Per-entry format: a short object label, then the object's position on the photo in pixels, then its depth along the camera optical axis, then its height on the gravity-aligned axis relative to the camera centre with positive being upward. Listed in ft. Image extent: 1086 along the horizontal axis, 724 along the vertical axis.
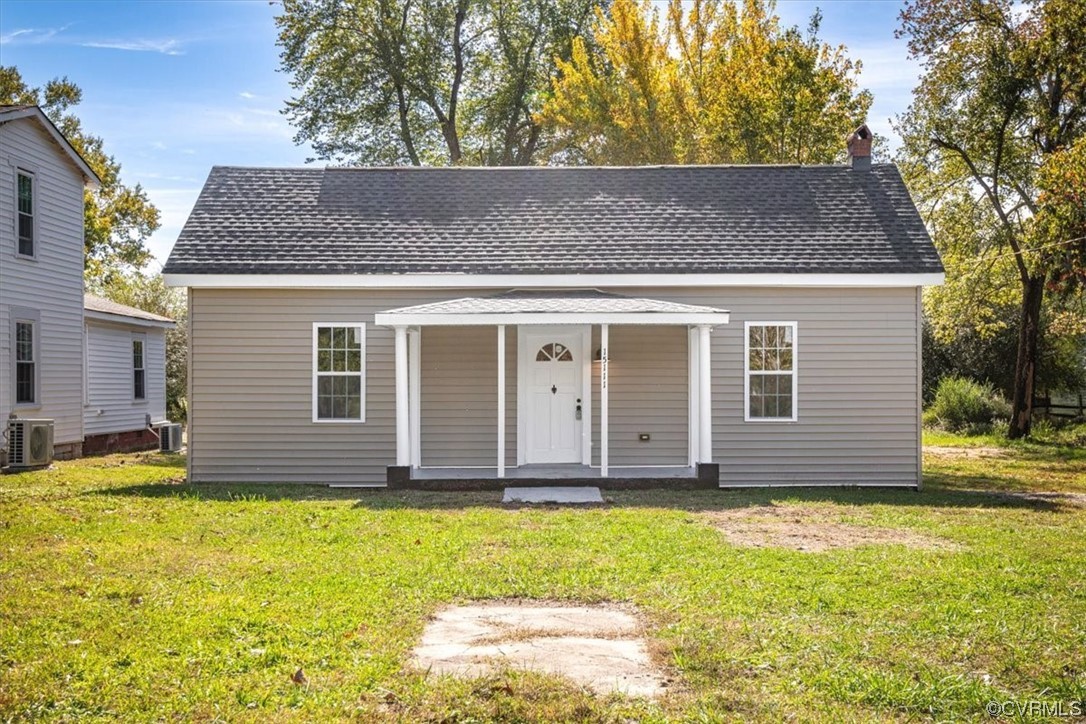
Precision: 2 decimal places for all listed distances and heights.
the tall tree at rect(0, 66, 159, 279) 109.29 +21.44
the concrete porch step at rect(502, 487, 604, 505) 41.04 -5.14
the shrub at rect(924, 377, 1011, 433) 86.38 -2.96
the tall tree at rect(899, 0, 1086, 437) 74.49 +20.74
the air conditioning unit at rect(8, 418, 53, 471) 54.80 -3.71
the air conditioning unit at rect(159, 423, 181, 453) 74.49 -4.69
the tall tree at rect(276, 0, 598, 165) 112.16 +35.30
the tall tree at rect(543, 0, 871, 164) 84.84 +26.26
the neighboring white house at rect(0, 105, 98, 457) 57.77 +6.33
